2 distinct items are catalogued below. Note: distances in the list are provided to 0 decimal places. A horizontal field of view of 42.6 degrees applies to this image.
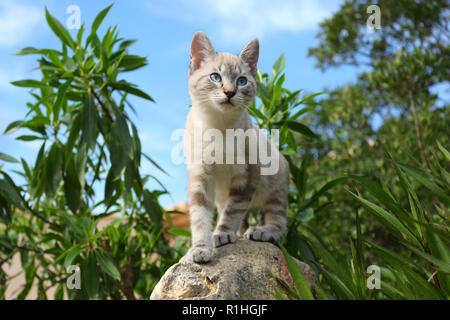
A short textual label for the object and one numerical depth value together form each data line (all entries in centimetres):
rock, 68
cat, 73
